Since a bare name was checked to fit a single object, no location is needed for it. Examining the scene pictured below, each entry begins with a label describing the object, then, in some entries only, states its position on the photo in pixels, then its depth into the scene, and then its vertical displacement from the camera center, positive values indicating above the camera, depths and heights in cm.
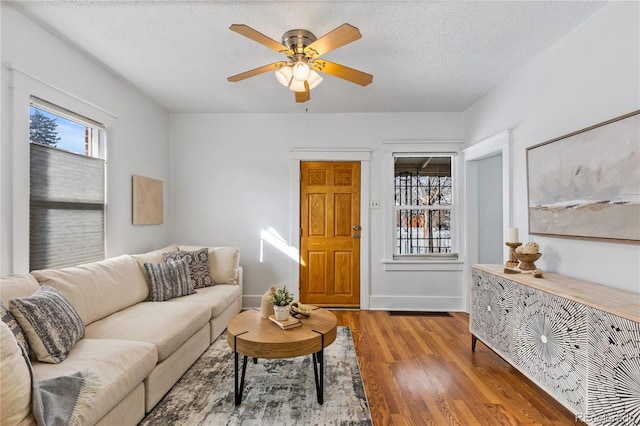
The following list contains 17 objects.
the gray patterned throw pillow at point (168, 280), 294 -65
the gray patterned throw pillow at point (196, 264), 338 -56
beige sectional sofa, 158 -81
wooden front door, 428 -23
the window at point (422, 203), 432 +16
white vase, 227 -72
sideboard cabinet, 146 -74
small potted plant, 227 -66
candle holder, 264 -37
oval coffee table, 195 -81
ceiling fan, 208 +110
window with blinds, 231 +22
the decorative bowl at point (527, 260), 243 -36
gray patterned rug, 192 -127
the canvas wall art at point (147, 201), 342 +16
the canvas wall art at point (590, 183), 184 +22
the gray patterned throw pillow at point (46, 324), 168 -62
